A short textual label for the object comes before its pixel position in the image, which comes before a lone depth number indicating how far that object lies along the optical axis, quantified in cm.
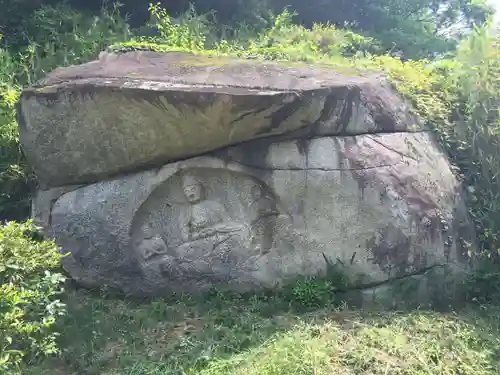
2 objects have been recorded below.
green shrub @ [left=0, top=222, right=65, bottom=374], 410
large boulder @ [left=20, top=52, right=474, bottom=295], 586
